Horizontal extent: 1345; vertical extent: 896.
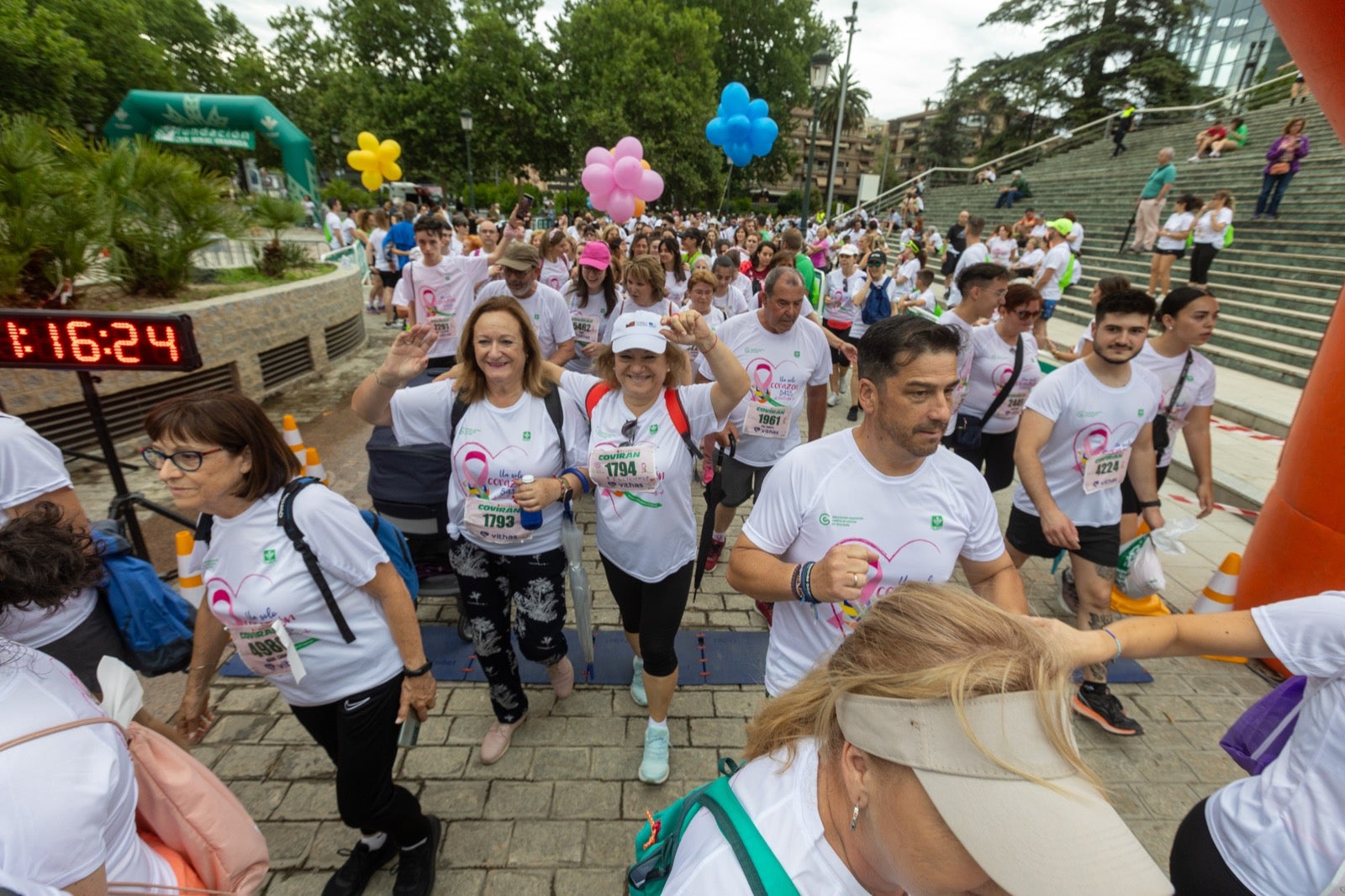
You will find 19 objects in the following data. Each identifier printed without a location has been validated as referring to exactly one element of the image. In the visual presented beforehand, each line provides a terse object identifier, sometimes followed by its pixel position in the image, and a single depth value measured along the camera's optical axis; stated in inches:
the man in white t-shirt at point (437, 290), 238.2
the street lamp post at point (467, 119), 862.5
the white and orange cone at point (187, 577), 134.7
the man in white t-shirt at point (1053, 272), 412.8
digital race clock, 118.0
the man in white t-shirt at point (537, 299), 199.5
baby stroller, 141.3
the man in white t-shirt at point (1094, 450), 124.5
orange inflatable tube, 118.0
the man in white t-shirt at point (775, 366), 162.9
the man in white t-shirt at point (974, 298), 177.6
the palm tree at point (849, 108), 2381.9
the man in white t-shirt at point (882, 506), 76.8
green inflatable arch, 824.9
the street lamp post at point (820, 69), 472.7
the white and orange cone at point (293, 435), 177.0
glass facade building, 1246.3
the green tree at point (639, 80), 1275.8
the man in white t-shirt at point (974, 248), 402.3
